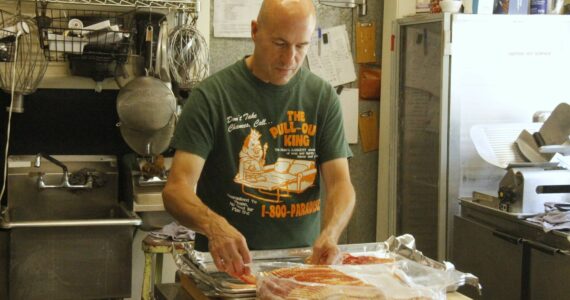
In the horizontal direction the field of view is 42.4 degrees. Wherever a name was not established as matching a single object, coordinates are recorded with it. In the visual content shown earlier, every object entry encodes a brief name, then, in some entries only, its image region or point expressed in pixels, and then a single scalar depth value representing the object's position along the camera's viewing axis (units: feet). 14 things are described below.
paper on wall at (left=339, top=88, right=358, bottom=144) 12.82
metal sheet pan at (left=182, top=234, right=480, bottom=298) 5.03
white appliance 11.11
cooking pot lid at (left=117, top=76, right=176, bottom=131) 10.03
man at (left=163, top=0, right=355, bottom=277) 6.07
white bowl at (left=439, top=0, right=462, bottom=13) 11.02
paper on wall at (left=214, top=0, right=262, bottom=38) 11.99
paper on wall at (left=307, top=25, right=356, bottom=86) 12.58
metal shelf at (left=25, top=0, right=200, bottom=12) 10.23
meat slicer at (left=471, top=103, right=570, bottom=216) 9.77
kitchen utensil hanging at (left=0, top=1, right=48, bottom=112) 10.06
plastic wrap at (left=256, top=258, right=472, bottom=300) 4.68
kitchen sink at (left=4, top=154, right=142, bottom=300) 9.29
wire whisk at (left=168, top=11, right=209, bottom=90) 10.51
